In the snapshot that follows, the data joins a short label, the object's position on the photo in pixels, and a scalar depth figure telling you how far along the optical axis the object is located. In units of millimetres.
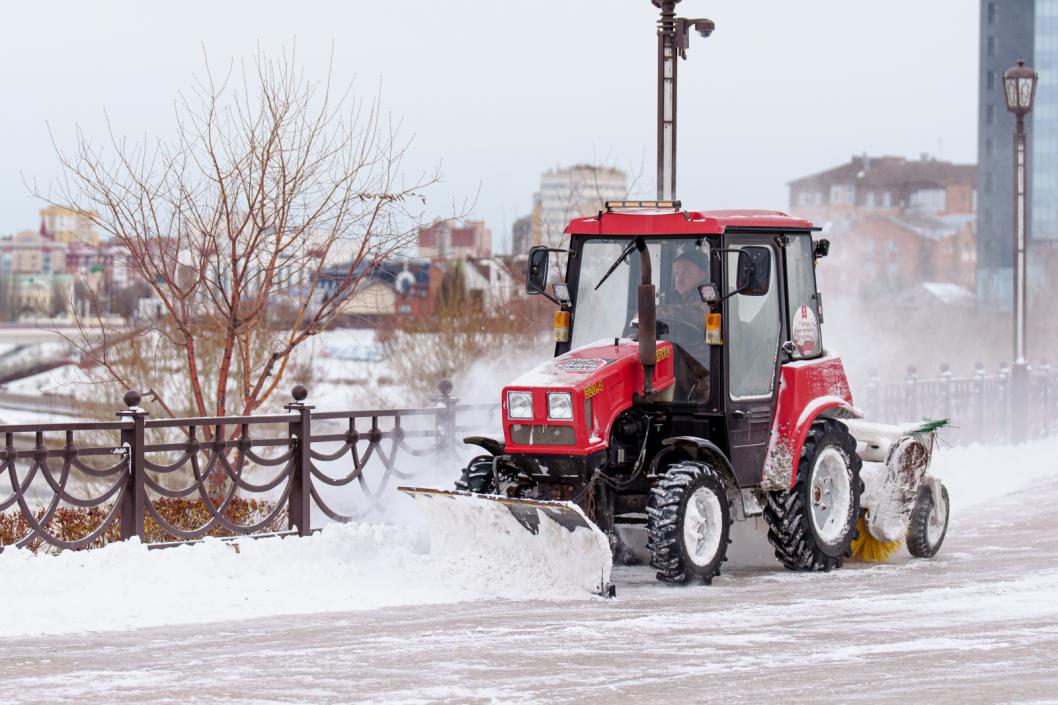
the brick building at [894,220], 124438
